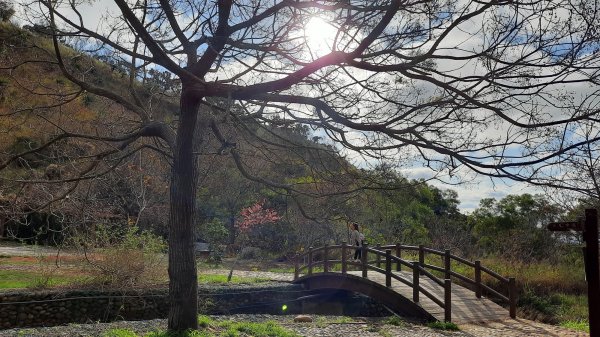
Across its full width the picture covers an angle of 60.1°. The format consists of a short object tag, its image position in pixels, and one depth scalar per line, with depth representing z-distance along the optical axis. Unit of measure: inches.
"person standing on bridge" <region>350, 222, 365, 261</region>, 637.7
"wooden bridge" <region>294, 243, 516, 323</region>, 449.1
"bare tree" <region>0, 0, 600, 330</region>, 243.1
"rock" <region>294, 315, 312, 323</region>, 470.3
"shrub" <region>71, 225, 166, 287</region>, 569.3
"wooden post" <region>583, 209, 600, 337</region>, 156.2
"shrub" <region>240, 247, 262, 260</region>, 1166.3
